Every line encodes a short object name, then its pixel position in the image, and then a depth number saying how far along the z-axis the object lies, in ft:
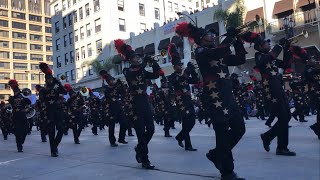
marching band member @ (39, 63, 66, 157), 32.19
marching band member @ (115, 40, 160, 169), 22.72
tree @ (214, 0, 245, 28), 96.73
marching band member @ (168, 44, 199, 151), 28.27
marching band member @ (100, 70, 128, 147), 35.35
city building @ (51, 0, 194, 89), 158.51
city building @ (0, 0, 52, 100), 300.61
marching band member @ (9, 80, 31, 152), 38.11
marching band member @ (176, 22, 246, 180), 17.29
